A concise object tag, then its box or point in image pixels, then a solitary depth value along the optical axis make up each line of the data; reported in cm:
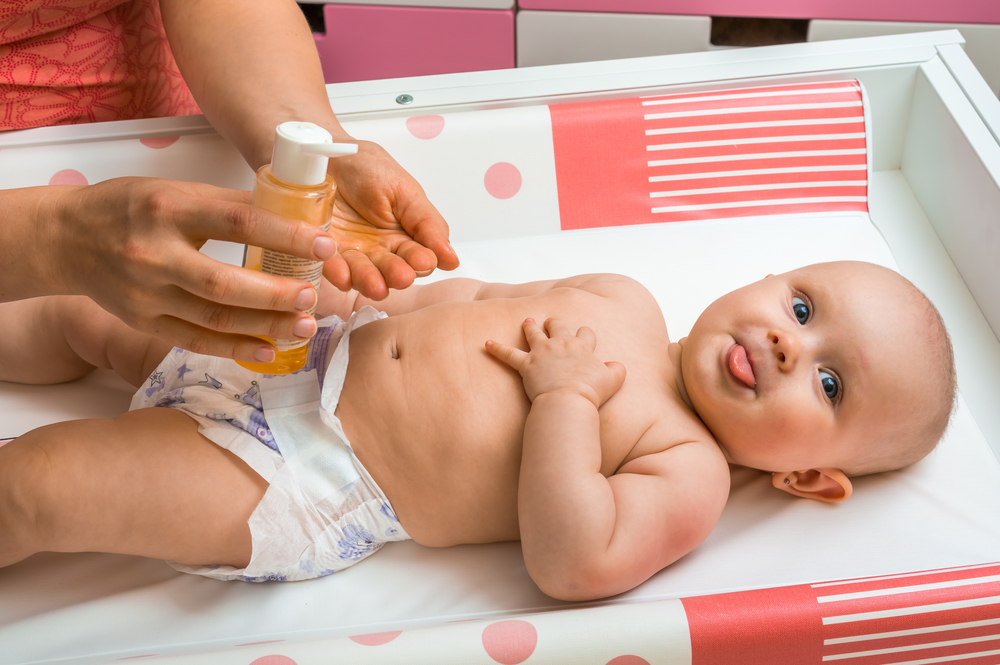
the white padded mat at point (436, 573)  87
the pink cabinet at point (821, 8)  174
